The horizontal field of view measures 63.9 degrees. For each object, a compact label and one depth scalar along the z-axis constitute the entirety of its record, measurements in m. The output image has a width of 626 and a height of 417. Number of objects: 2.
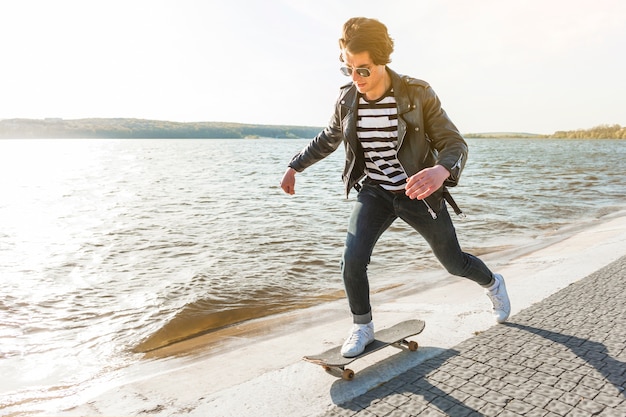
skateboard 3.30
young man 3.23
